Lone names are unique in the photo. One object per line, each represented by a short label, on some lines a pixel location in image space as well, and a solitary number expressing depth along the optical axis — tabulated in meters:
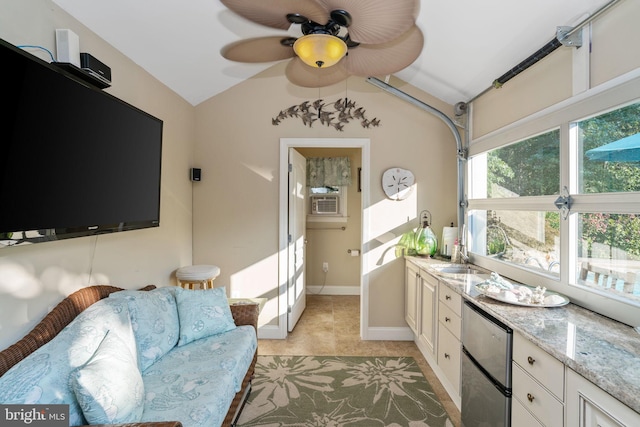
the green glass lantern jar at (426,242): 3.13
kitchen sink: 2.73
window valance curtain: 4.89
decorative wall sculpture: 3.31
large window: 1.55
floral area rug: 2.10
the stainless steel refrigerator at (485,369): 1.55
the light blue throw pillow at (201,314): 2.13
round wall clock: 3.29
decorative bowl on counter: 1.73
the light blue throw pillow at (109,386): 1.16
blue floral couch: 1.19
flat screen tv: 1.24
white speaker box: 1.63
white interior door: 3.42
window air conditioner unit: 5.05
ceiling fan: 1.18
